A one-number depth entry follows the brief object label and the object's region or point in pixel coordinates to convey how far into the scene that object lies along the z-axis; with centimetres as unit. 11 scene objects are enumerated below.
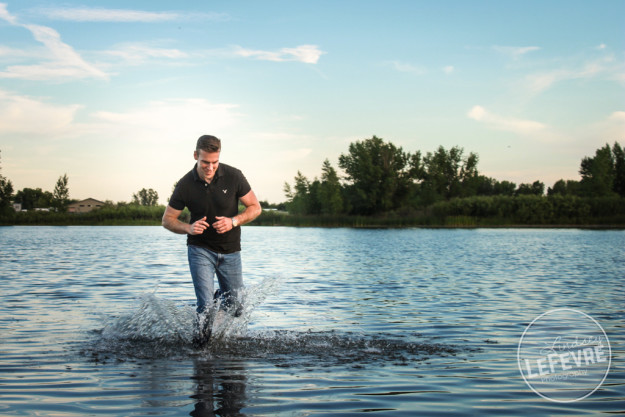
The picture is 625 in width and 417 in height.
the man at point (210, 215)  760
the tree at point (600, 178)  10356
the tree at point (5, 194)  11181
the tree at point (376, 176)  11581
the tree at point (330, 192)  11900
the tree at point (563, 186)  13689
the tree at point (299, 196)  12890
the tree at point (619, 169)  11694
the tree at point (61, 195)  14225
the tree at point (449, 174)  12962
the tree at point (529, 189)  16275
